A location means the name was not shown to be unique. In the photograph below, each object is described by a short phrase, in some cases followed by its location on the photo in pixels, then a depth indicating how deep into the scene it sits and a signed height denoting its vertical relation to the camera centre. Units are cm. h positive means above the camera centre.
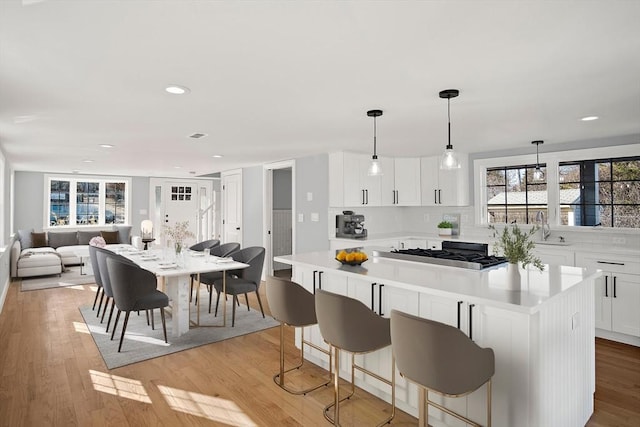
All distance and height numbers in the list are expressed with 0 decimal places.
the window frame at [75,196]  880 +52
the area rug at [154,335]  361 -128
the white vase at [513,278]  213 -35
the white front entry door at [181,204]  1009 +35
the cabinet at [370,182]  557 +53
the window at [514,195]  528 +30
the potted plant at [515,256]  213 -23
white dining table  405 -56
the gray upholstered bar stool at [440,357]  176 -68
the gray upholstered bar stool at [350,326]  226 -66
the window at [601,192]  450 +29
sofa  703 -63
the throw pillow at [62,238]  834 -47
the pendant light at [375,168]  355 +45
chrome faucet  507 -15
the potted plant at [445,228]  587 -20
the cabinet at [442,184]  580 +50
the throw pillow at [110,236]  872 -44
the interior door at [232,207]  767 +21
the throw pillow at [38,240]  805 -48
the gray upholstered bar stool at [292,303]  275 -63
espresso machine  556 -14
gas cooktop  279 -33
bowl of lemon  296 -33
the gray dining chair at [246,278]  442 -76
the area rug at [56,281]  653 -116
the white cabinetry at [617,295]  388 -84
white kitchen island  198 -63
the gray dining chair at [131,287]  360 -68
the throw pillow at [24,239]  797 -45
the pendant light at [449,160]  287 +43
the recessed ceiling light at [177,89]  259 +88
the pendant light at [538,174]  476 +53
